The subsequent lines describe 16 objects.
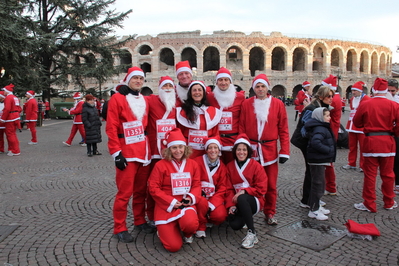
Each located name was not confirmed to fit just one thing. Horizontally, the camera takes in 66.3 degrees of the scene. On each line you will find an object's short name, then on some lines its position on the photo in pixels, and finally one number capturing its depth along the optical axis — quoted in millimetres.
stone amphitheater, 43406
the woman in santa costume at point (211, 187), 3908
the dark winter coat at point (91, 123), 9469
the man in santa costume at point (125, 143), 3762
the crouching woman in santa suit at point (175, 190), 3660
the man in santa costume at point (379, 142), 4625
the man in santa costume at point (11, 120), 9602
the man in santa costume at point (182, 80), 4379
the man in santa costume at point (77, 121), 11172
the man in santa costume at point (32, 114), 11875
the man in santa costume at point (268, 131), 4273
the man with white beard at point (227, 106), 4434
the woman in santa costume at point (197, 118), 4125
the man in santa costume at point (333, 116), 5441
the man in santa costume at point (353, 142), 7173
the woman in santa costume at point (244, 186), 3835
